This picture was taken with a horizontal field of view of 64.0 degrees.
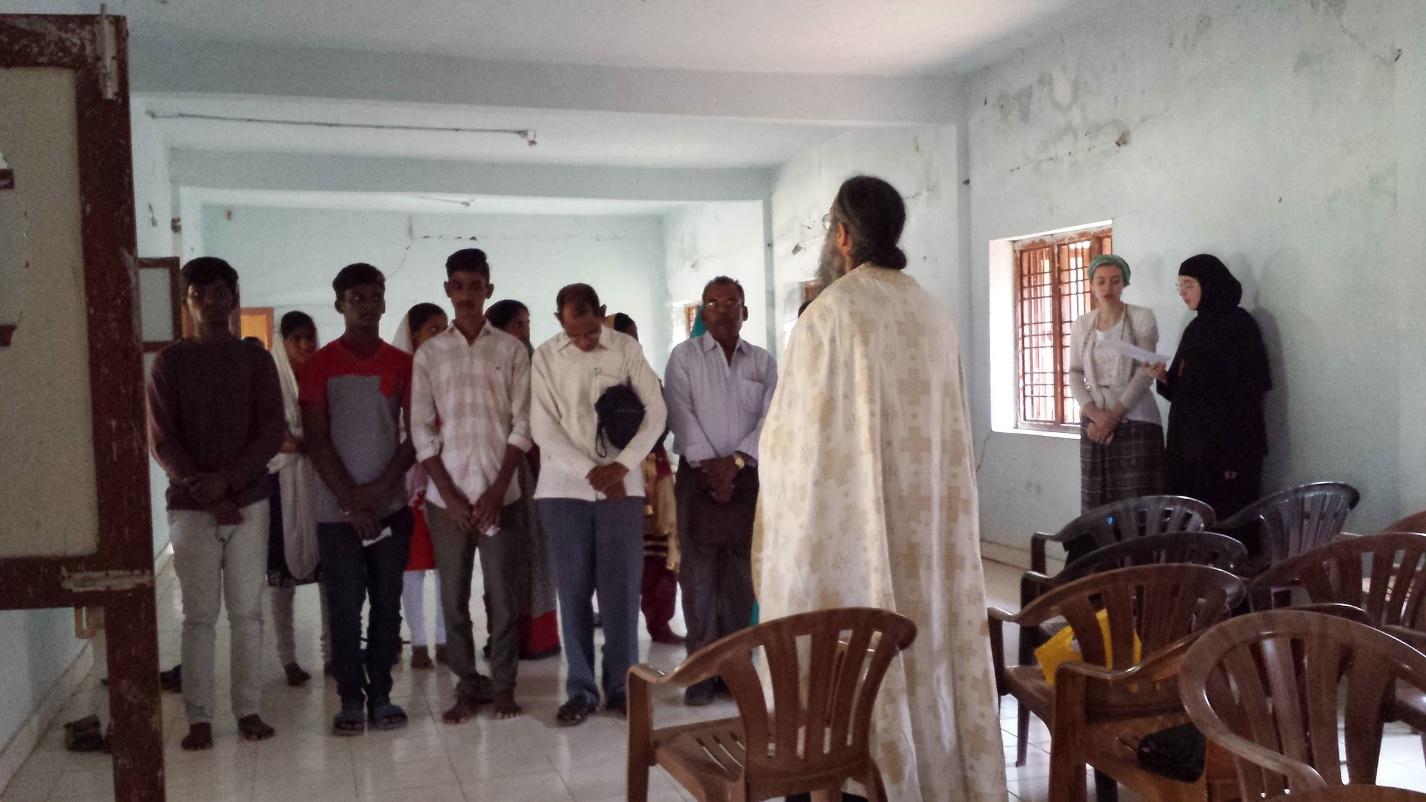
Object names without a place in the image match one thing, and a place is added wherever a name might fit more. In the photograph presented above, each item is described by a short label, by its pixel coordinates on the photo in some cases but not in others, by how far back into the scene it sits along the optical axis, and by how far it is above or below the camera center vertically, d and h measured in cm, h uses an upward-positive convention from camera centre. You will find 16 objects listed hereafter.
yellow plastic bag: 286 -73
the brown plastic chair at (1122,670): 234 -65
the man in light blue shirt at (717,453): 407 -28
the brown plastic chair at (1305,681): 184 -53
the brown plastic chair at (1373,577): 282 -56
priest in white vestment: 256 -29
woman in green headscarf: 534 -18
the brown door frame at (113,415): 164 -3
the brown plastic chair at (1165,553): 310 -53
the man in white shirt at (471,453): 397 -24
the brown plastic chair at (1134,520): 377 -53
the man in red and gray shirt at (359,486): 388 -34
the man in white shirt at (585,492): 396 -39
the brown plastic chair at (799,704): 219 -66
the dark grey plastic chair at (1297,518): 411 -59
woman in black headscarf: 487 -15
